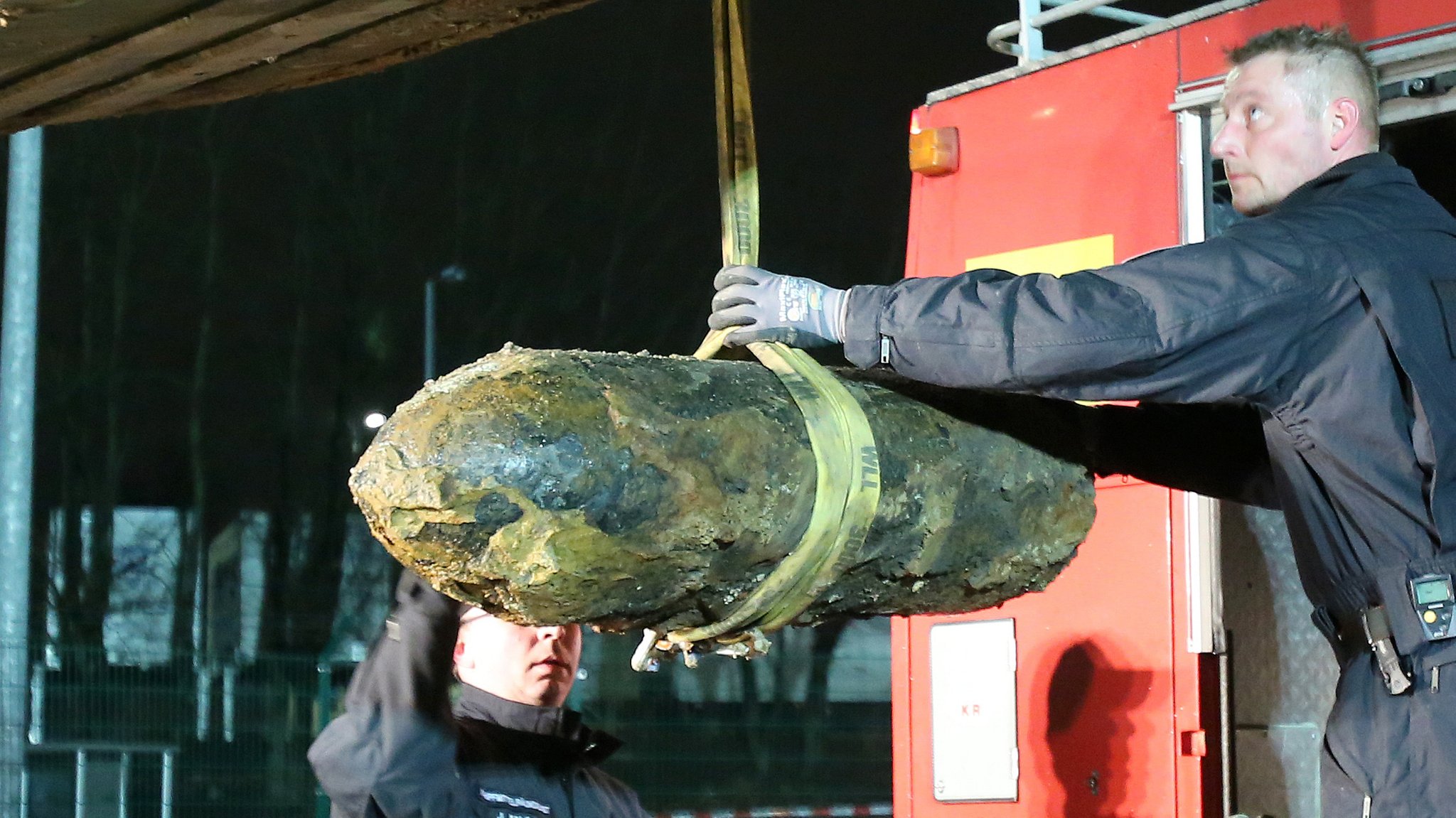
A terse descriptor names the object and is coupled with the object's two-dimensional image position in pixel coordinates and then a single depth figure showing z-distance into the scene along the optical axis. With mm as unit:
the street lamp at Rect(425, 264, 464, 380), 18906
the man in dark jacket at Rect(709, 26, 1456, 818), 2287
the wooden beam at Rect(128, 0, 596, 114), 2748
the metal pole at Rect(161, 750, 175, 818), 9344
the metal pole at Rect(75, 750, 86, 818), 9531
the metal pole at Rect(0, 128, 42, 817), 8547
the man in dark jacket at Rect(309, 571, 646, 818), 2949
